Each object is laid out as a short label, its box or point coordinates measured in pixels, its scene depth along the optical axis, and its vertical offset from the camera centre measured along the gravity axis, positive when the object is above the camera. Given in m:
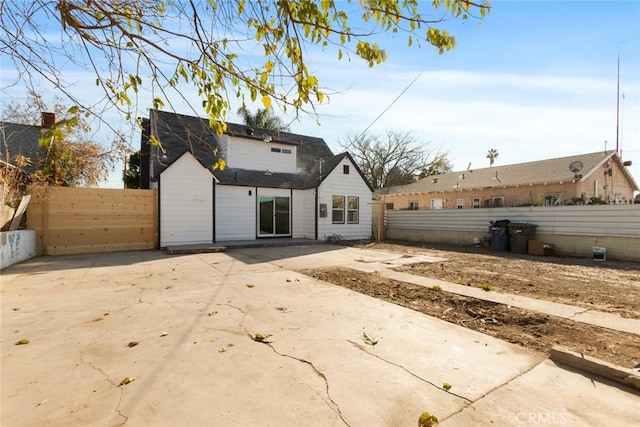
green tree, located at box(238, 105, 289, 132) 25.69 +7.74
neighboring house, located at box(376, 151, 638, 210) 17.70 +1.66
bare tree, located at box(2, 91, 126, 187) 12.66 +2.44
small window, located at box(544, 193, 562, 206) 17.85 +0.63
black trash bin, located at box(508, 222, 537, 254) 12.14 -1.04
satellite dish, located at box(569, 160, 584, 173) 17.09 +2.43
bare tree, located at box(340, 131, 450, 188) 31.77 +5.66
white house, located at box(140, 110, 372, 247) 12.20 +0.92
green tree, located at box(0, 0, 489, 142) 2.66 +1.56
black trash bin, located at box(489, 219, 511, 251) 12.75 -1.07
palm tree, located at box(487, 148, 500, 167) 42.11 +7.56
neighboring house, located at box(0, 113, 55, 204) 8.61 +2.51
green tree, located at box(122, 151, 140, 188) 17.73 +2.16
